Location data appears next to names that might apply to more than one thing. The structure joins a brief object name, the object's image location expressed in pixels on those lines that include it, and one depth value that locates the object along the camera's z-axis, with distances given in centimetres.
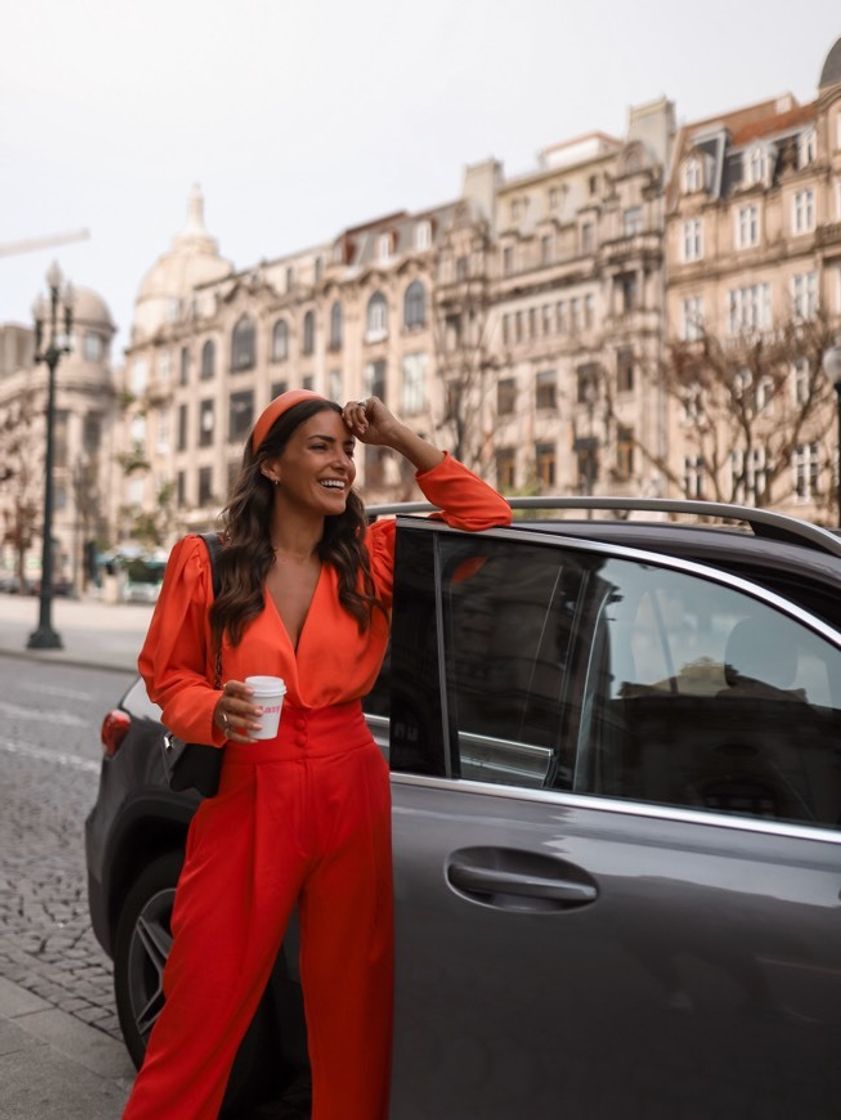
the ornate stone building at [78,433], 7400
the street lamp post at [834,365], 1192
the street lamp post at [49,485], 2275
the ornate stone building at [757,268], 2195
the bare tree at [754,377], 1998
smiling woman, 236
